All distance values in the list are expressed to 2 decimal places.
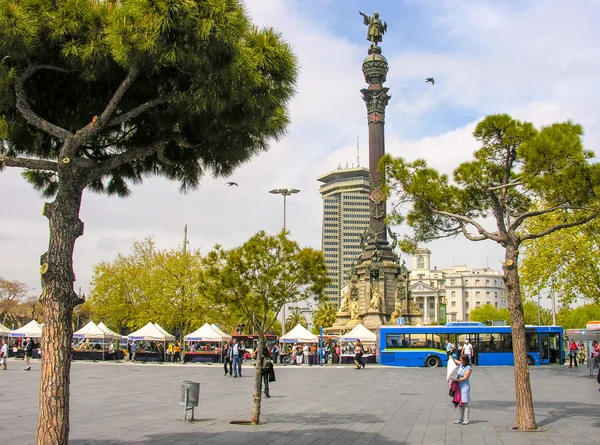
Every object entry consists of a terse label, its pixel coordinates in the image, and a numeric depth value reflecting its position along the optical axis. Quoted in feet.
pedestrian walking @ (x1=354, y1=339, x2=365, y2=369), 116.37
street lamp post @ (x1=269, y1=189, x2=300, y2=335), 143.43
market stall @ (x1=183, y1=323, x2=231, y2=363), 140.26
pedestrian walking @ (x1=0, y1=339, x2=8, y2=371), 106.60
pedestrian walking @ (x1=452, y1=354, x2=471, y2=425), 45.05
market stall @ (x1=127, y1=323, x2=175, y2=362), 140.05
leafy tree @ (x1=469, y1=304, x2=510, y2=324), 379.35
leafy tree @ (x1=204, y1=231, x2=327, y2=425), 48.91
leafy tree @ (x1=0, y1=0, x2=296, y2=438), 26.27
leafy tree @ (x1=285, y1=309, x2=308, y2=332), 336.47
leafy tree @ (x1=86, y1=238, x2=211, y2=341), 169.07
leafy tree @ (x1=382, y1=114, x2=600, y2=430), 45.96
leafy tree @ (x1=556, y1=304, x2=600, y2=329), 303.68
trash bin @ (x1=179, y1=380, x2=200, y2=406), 45.78
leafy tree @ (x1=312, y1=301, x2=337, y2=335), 306.31
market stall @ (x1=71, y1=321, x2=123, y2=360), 146.10
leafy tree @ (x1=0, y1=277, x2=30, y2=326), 249.55
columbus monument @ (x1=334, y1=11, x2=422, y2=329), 167.22
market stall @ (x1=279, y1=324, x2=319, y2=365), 138.62
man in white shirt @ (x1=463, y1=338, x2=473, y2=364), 99.60
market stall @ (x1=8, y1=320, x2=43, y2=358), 154.46
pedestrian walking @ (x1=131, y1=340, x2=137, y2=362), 142.40
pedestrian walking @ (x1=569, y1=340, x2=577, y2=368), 123.34
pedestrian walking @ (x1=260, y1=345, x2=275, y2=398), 61.87
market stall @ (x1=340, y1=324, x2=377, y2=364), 134.31
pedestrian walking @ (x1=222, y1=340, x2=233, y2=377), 99.56
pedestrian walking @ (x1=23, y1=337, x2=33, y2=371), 104.37
